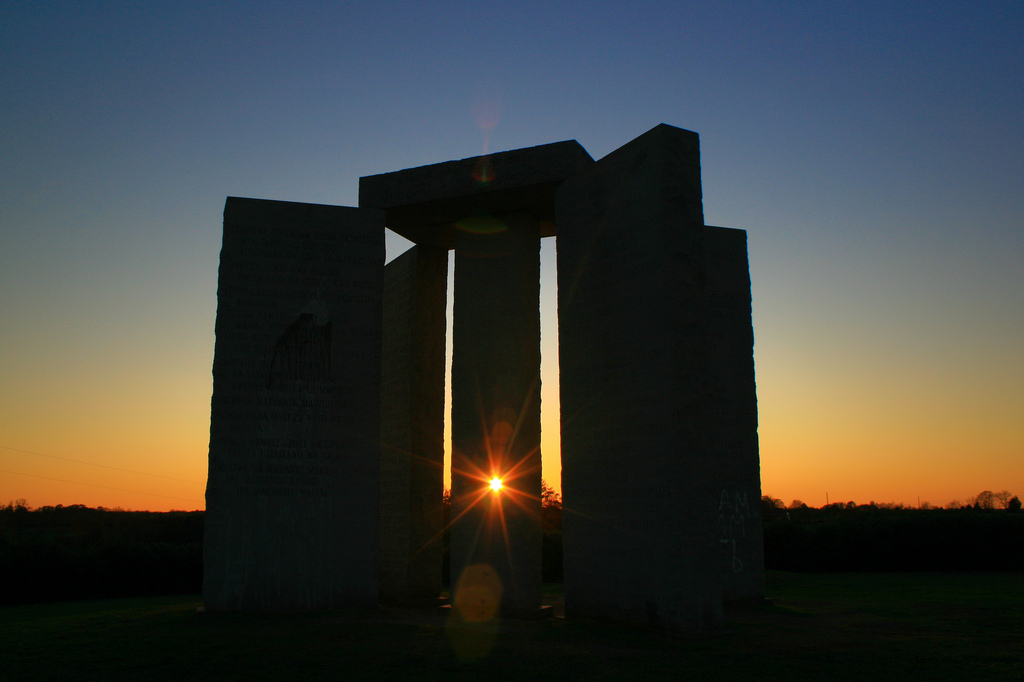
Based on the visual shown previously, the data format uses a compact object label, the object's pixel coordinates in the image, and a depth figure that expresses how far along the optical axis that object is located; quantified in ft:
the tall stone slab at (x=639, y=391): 38.52
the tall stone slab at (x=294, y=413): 45.11
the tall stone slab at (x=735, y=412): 52.90
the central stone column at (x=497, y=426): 49.24
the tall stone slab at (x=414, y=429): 56.80
